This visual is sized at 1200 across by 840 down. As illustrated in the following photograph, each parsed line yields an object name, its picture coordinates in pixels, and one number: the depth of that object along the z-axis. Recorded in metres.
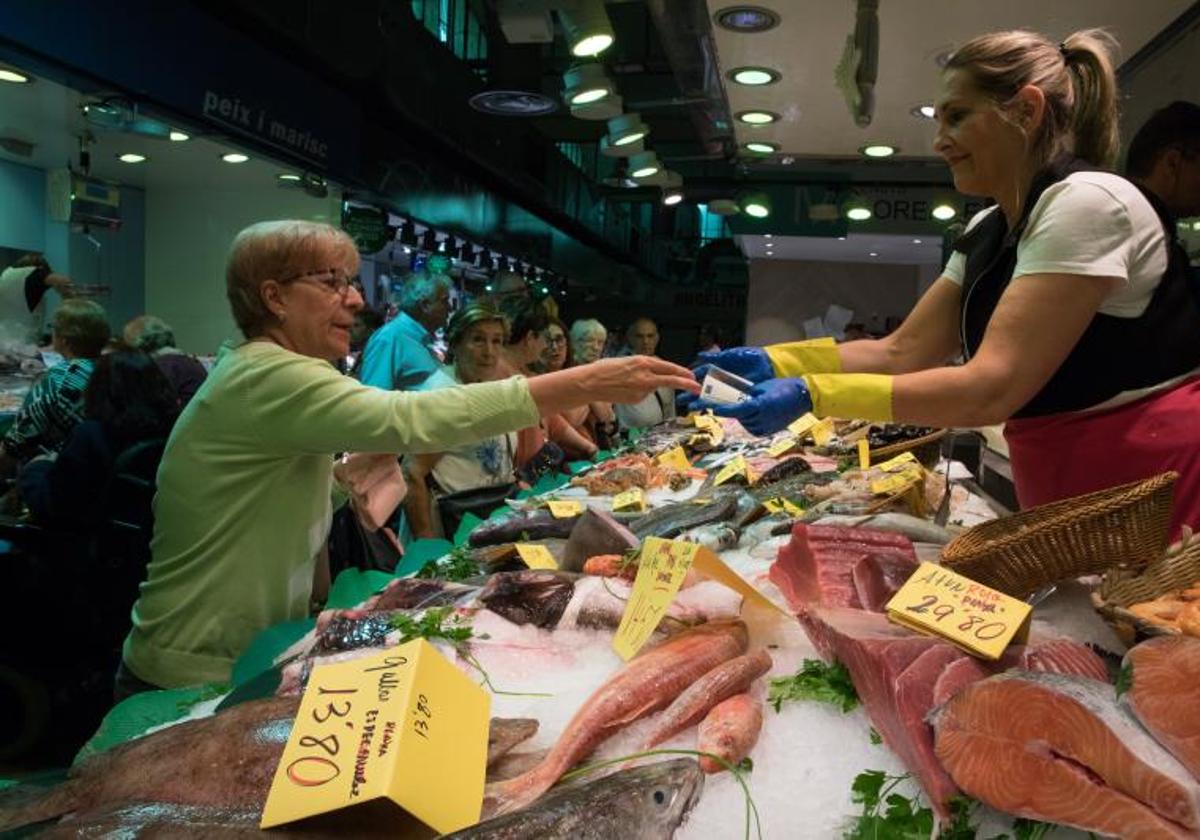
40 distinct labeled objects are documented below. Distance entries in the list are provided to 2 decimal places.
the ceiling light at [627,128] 9.24
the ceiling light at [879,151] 8.87
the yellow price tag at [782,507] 3.42
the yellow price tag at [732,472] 4.37
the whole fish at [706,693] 1.54
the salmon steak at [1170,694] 1.10
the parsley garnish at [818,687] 1.60
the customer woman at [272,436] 2.26
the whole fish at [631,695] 1.36
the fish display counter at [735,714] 1.14
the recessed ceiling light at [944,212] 10.86
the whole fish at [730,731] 1.41
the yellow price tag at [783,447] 5.08
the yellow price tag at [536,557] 2.79
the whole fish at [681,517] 3.21
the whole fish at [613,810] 1.08
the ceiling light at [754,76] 6.59
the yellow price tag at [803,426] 5.07
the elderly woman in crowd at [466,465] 4.72
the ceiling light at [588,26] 6.13
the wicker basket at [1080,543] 1.69
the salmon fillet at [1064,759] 1.06
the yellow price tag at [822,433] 5.43
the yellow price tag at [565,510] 3.54
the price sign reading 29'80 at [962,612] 1.44
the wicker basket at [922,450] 4.10
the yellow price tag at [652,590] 1.79
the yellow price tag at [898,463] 3.62
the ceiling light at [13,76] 5.15
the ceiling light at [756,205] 11.51
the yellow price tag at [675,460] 5.18
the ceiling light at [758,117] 7.75
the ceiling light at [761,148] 8.89
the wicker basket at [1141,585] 1.55
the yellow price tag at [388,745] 1.16
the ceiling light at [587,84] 7.50
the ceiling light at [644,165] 10.45
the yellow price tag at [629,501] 3.87
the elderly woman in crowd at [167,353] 5.71
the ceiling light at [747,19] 5.39
